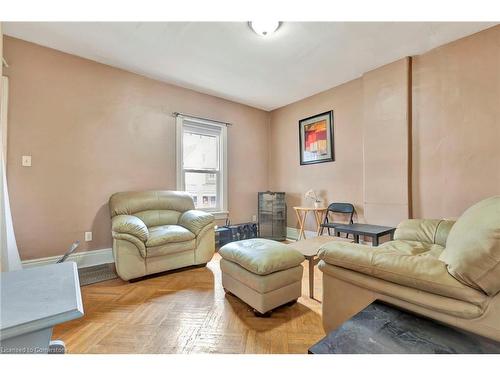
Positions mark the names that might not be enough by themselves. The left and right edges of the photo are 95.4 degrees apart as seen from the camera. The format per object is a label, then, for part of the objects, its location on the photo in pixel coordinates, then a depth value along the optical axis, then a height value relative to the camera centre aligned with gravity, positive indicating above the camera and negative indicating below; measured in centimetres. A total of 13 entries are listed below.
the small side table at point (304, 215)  362 -51
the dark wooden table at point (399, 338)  74 -53
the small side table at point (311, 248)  192 -58
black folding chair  332 -37
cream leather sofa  81 -40
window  362 +40
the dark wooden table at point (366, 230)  251 -53
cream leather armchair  233 -52
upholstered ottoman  170 -70
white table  56 -33
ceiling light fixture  207 +150
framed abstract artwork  369 +80
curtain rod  349 +113
